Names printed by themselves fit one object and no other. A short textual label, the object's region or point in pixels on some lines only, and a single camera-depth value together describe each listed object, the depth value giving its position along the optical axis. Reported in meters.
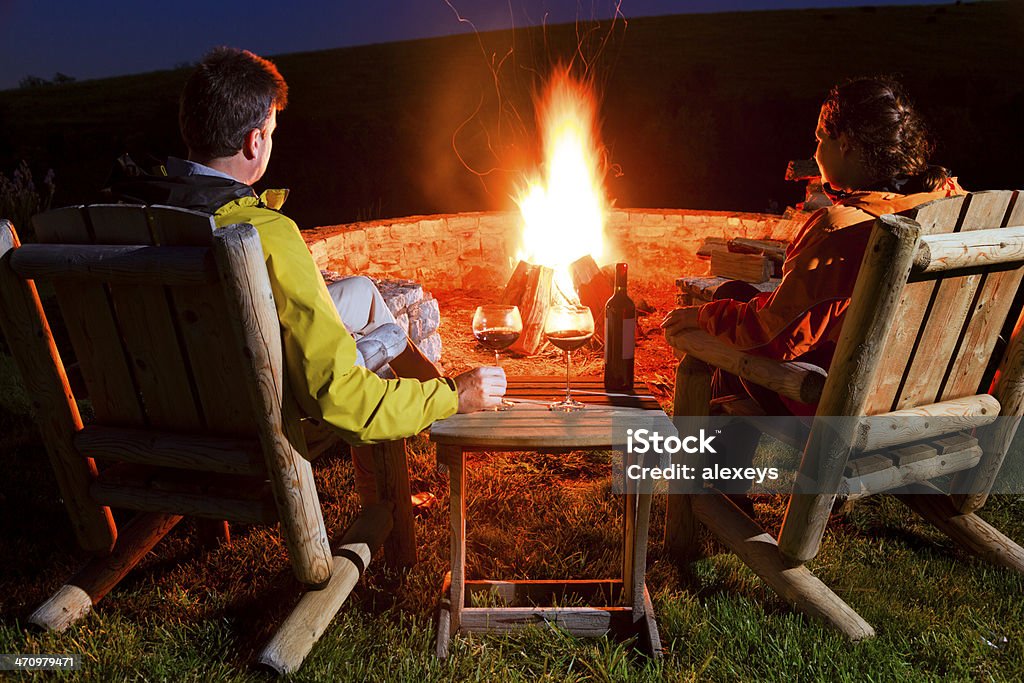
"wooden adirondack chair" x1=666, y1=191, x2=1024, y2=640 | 1.80
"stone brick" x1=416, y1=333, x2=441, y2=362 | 4.39
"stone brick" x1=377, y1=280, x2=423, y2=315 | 4.04
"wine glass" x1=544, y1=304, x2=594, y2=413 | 2.17
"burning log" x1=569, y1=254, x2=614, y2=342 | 4.84
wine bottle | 2.29
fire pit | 5.70
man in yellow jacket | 1.71
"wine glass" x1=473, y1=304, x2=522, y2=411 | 2.33
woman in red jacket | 2.20
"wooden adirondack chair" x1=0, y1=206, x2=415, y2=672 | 1.61
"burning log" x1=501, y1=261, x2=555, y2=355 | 4.68
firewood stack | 4.78
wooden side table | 1.95
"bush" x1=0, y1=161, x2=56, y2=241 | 6.46
